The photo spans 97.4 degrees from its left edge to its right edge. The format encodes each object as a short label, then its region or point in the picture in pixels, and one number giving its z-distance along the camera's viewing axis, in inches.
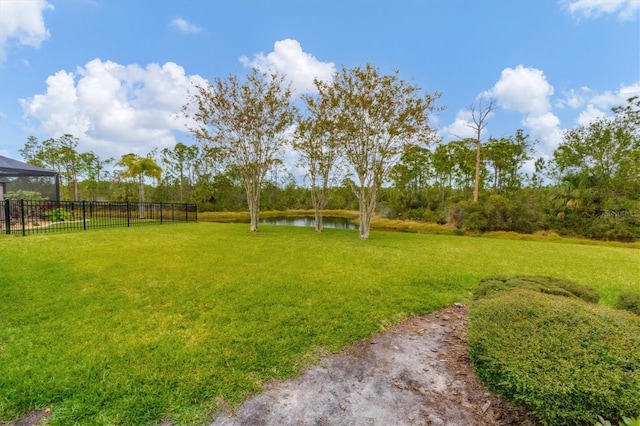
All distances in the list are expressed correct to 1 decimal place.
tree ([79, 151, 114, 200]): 1060.5
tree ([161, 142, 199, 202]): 1126.4
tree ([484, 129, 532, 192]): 973.8
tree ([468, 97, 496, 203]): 734.5
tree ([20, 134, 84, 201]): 963.3
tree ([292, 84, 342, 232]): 452.8
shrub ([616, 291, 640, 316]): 110.2
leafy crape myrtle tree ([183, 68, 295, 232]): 445.1
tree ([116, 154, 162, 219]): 707.4
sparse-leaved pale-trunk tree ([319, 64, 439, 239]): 384.8
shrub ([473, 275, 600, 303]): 123.3
